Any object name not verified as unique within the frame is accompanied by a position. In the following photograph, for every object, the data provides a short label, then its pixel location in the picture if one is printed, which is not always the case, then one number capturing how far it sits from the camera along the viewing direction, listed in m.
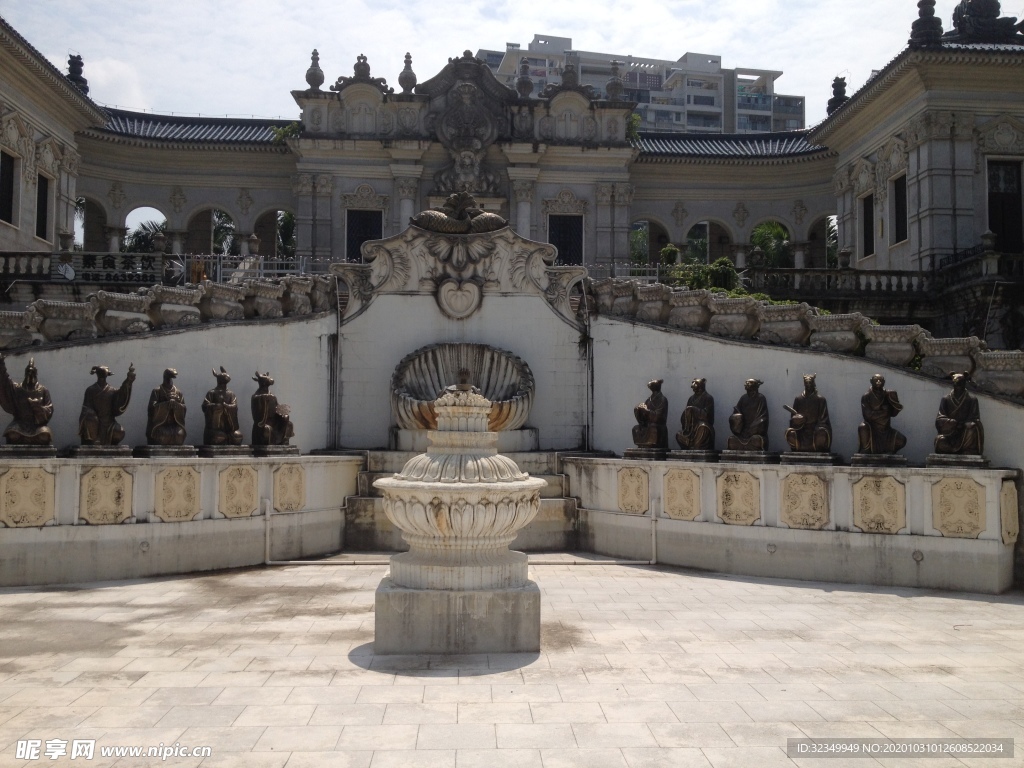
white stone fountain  7.23
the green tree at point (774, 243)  39.75
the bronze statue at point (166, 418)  11.66
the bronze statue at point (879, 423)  11.20
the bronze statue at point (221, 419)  12.16
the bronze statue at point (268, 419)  12.49
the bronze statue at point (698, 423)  12.59
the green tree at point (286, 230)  41.22
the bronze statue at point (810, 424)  11.65
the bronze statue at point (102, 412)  11.23
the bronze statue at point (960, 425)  10.70
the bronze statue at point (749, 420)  12.17
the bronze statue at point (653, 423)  13.04
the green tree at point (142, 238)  43.73
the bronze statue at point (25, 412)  10.88
